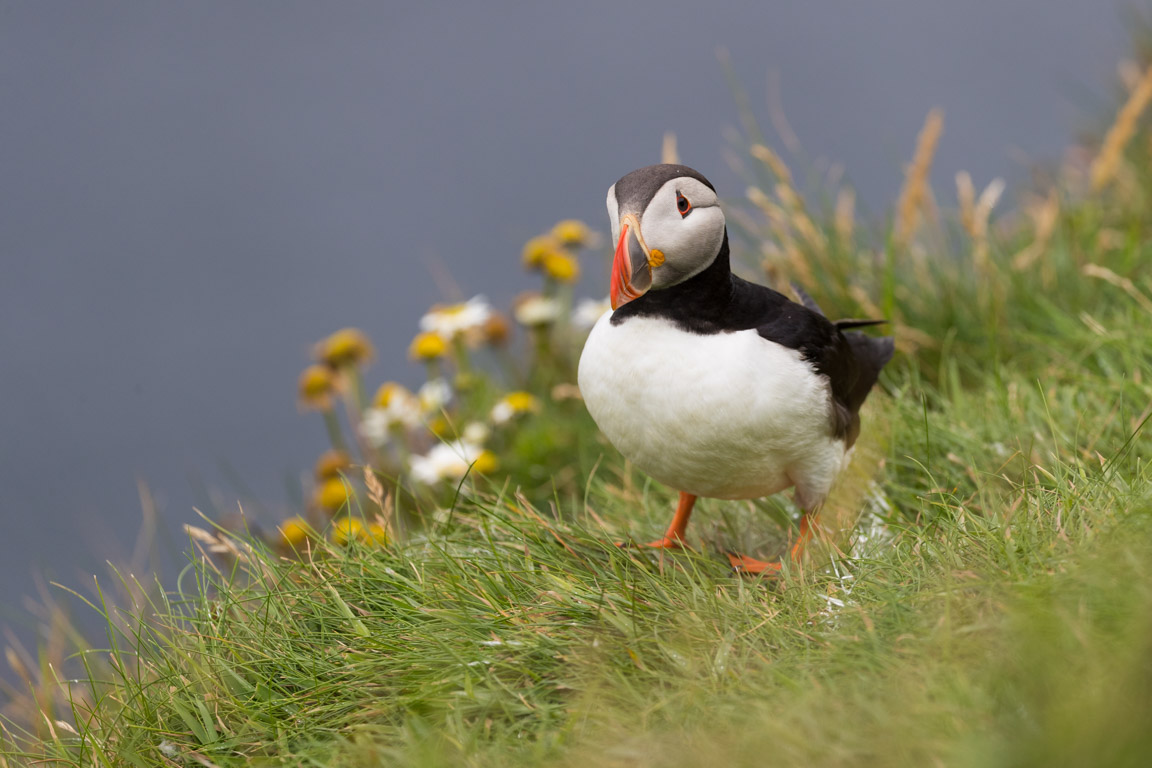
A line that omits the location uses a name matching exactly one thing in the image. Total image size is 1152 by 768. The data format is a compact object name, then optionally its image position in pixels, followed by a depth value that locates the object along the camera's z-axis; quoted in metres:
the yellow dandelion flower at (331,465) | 9.70
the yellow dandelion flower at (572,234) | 10.60
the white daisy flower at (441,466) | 8.62
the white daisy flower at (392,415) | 9.98
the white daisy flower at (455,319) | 9.80
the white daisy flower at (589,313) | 10.91
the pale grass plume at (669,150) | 8.45
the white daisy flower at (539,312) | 10.86
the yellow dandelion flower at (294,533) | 7.84
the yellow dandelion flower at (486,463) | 9.05
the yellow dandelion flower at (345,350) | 10.05
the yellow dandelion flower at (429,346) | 9.75
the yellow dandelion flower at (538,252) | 10.53
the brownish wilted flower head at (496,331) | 11.49
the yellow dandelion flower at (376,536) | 6.10
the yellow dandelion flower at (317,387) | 10.10
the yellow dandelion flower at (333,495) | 9.01
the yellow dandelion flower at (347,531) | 6.17
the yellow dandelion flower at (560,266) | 10.38
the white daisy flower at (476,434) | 9.93
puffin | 5.22
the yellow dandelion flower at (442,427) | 10.74
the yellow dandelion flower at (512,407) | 9.75
